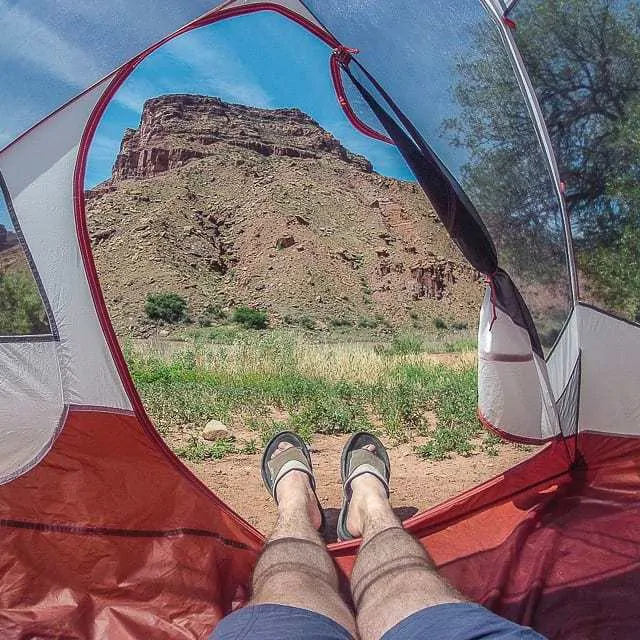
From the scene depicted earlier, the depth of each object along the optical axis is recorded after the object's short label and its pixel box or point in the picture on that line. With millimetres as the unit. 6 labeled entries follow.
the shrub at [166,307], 29438
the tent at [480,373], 2215
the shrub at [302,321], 29812
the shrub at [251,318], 29547
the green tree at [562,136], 2287
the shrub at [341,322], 30094
